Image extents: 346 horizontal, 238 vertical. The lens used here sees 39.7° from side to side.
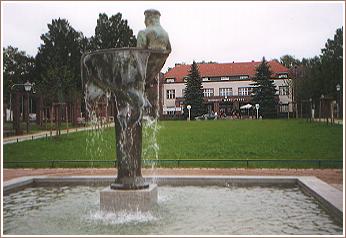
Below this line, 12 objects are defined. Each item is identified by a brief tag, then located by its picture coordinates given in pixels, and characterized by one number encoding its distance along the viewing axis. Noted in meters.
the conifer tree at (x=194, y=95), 66.69
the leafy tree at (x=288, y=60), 97.94
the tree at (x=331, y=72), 45.38
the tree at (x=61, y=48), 63.16
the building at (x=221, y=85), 75.69
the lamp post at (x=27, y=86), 28.89
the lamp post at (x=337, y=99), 36.55
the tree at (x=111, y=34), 65.75
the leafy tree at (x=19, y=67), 66.25
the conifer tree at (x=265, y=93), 65.94
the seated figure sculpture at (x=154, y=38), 8.79
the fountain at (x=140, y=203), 7.71
